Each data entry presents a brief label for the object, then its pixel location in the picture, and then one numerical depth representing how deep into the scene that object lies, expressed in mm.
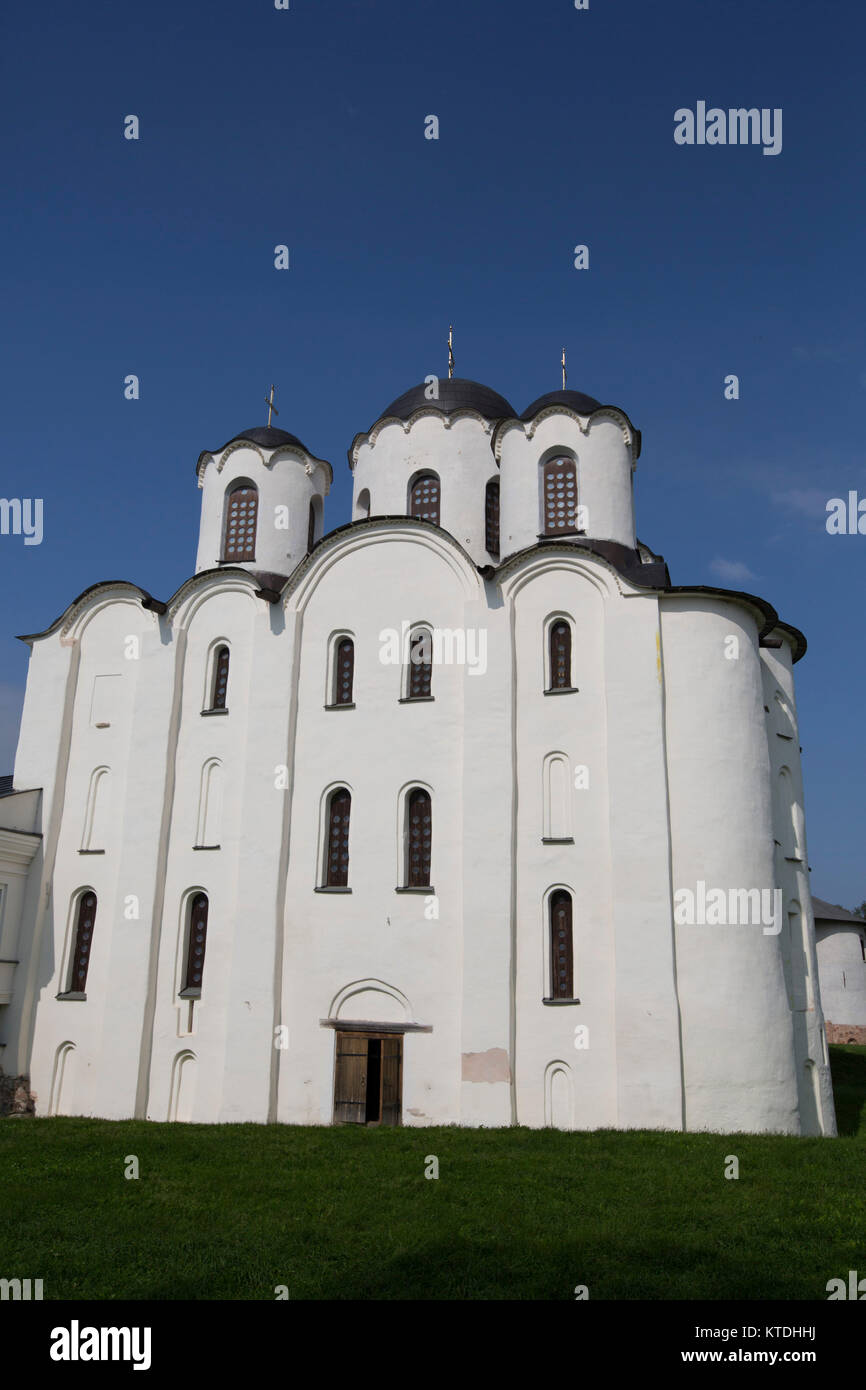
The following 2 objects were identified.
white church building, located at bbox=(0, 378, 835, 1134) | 15594
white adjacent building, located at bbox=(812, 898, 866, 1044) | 34469
